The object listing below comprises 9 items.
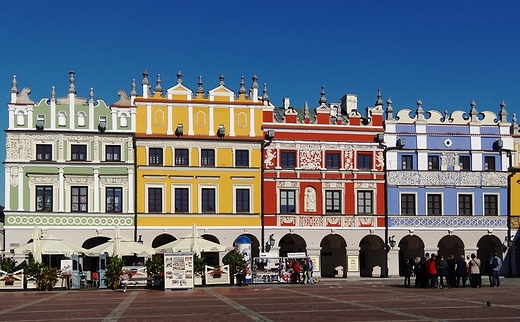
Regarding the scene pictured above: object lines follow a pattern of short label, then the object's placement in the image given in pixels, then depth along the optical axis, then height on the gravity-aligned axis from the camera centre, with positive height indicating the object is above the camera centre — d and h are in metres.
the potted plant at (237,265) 39.28 -3.05
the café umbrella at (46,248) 39.31 -2.19
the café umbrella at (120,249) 40.22 -2.32
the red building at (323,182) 48.59 +1.11
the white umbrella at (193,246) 40.78 -2.20
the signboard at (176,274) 36.28 -3.17
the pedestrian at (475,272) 35.59 -3.10
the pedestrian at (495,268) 36.50 -3.01
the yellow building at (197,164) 47.16 +2.17
